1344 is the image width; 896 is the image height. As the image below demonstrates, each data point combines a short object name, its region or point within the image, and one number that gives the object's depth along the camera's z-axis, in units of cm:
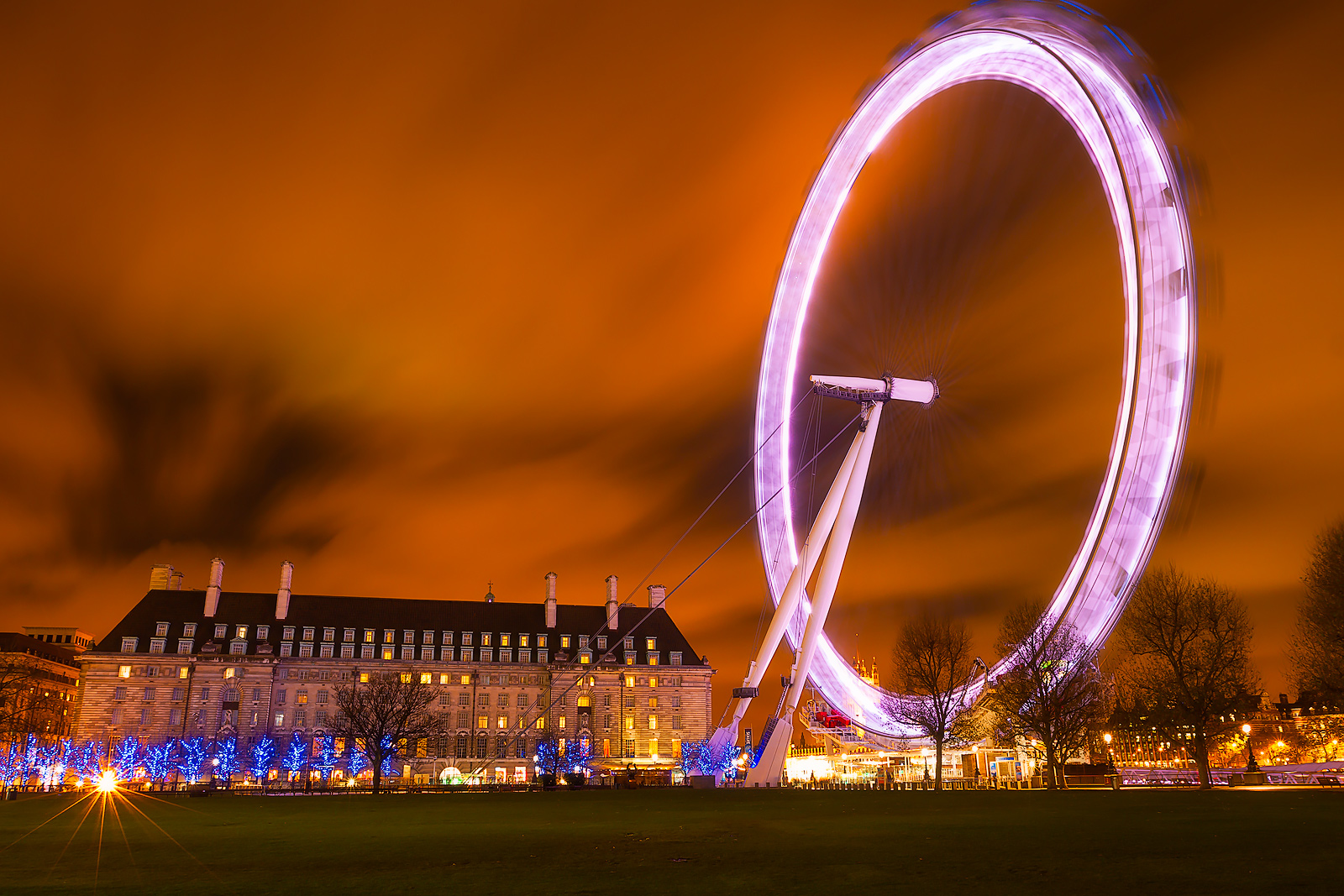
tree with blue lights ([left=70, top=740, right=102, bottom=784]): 8800
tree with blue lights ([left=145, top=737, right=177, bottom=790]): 8756
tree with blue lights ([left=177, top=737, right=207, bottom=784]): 8662
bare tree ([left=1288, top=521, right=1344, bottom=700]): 4447
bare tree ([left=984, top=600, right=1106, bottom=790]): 5475
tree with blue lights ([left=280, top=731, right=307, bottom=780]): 9038
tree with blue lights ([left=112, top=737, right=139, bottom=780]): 8775
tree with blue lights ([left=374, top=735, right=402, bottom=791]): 8625
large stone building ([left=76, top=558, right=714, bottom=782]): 9450
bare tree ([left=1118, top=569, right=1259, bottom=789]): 5116
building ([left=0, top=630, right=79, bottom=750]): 7738
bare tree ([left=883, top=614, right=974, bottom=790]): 5891
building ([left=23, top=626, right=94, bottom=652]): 19642
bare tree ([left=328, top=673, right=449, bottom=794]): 7469
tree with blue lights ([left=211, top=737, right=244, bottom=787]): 8570
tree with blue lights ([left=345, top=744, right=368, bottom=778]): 8658
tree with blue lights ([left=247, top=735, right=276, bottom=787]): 8788
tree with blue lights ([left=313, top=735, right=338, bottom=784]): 8969
